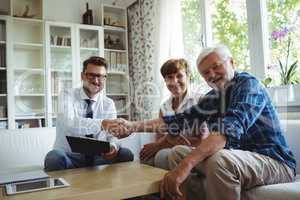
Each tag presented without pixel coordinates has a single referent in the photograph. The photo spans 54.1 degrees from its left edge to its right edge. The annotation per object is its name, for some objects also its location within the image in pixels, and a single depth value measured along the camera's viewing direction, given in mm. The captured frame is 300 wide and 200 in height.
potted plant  2189
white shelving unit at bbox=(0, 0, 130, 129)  3338
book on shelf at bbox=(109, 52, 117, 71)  4016
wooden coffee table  1047
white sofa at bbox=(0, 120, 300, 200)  2303
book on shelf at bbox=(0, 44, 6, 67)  3334
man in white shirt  1850
